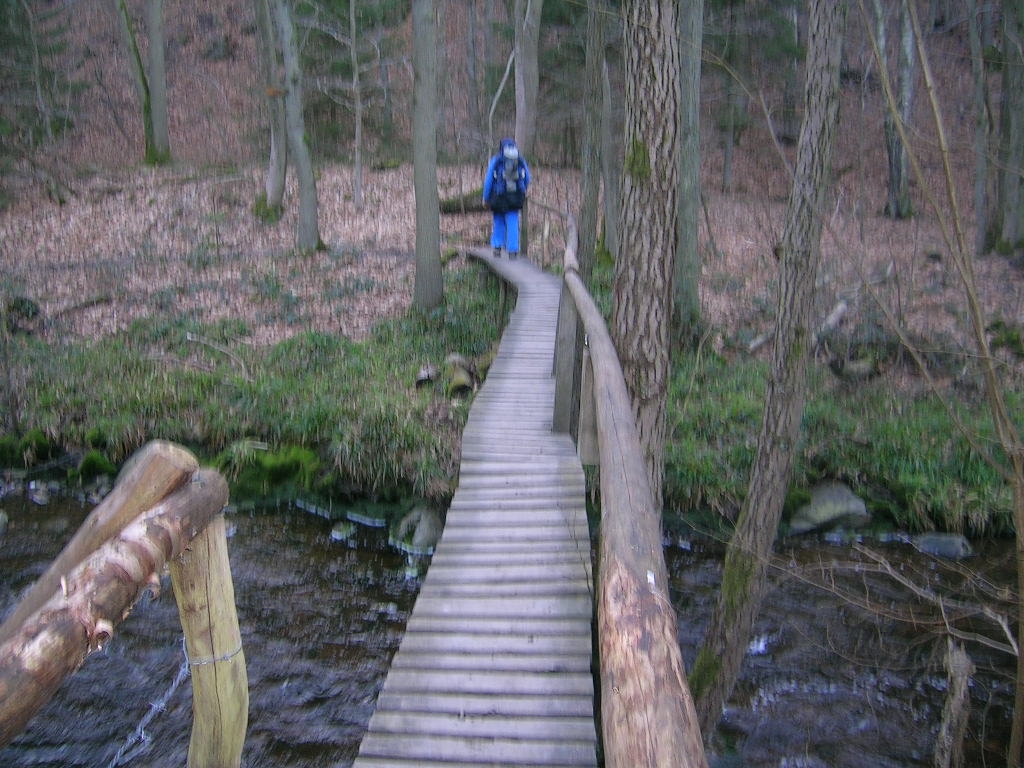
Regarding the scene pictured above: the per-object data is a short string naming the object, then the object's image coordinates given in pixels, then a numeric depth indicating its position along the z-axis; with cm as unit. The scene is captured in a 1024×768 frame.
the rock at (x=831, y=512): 909
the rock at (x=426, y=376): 1044
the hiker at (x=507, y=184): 1251
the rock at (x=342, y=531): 868
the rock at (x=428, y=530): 843
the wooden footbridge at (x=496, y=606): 155
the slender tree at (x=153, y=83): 2225
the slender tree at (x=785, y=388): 571
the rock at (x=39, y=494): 900
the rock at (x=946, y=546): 876
